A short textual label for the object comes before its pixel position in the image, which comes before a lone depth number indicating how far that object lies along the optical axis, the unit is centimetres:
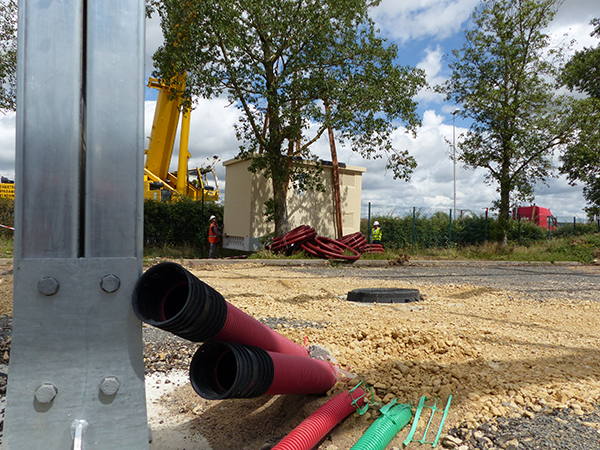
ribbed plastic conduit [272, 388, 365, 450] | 234
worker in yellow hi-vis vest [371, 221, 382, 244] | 1773
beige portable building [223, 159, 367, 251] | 1633
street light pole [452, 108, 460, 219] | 2003
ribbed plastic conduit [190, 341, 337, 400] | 197
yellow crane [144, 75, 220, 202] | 1564
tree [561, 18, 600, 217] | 1772
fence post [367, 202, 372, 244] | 1836
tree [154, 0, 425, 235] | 1348
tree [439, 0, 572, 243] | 1822
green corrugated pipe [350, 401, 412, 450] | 233
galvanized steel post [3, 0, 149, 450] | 156
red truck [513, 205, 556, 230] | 2256
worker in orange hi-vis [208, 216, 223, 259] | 1608
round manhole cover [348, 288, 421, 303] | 648
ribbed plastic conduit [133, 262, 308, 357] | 170
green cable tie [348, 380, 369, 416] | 279
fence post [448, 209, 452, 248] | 2003
